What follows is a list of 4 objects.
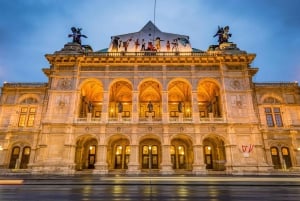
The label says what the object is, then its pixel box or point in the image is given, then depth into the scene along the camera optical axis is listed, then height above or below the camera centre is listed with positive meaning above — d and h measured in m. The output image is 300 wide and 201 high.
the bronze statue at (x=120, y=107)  31.09 +7.65
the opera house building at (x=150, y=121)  25.42 +4.85
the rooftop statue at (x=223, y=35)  32.03 +19.31
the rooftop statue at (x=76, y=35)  32.50 +19.42
